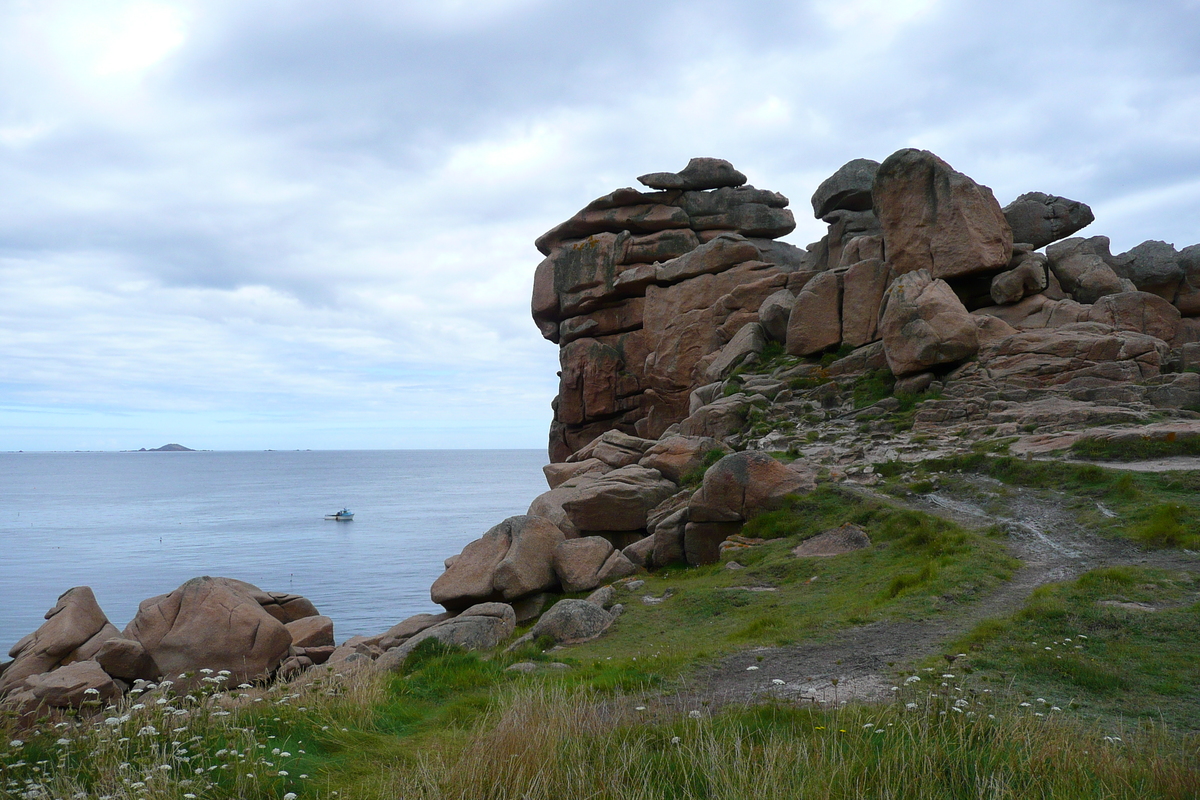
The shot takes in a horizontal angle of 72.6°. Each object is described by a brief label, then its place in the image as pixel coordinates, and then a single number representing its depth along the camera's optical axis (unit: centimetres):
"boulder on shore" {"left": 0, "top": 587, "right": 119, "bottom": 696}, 2239
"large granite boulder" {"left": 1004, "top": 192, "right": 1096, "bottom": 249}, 3447
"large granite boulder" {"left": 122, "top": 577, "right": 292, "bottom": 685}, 1944
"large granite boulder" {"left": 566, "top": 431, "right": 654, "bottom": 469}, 3108
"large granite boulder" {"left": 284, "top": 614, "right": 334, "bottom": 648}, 2612
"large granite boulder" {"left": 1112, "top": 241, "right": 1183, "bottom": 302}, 3316
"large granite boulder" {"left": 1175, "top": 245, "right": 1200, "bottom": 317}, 3306
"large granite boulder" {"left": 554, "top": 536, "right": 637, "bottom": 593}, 2048
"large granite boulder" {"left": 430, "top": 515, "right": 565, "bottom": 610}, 2052
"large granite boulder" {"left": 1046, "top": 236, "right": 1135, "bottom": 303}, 3045
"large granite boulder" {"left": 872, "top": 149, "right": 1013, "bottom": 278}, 2936
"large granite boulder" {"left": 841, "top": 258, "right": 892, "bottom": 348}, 3119
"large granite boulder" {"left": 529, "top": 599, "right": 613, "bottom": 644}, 1473
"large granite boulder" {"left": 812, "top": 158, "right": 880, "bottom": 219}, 4050
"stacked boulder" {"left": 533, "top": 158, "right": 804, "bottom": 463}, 4462
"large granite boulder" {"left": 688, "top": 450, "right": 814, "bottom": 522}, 2084
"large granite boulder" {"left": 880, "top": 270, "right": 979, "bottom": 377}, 2598
